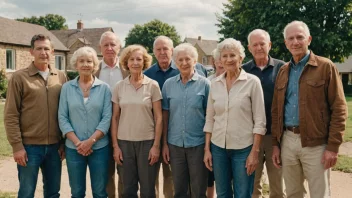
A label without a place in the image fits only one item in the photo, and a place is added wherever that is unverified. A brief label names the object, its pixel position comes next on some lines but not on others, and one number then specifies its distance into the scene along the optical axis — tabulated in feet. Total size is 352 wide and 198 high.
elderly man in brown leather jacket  12.24
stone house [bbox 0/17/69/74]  89.30
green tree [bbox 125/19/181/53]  229.04
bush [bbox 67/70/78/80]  106.84
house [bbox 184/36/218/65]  253.24
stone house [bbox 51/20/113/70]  149.39
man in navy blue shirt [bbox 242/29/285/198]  15.69
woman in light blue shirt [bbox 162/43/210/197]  13.87
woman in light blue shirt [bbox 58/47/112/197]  13.80
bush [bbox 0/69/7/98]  79.51
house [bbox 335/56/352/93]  144.79
